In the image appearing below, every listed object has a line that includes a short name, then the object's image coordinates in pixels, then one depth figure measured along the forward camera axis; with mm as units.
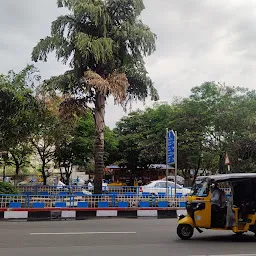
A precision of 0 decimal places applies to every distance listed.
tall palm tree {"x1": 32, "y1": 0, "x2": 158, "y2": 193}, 17094
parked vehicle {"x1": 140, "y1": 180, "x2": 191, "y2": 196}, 22589
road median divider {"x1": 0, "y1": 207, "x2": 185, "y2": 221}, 13961
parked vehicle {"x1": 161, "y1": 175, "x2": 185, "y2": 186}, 36038
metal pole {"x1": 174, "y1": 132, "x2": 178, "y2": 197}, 15023
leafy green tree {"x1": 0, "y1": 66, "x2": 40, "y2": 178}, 16984
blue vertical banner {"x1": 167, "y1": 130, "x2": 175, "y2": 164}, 15677
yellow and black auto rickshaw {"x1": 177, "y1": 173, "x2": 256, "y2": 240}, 8922
